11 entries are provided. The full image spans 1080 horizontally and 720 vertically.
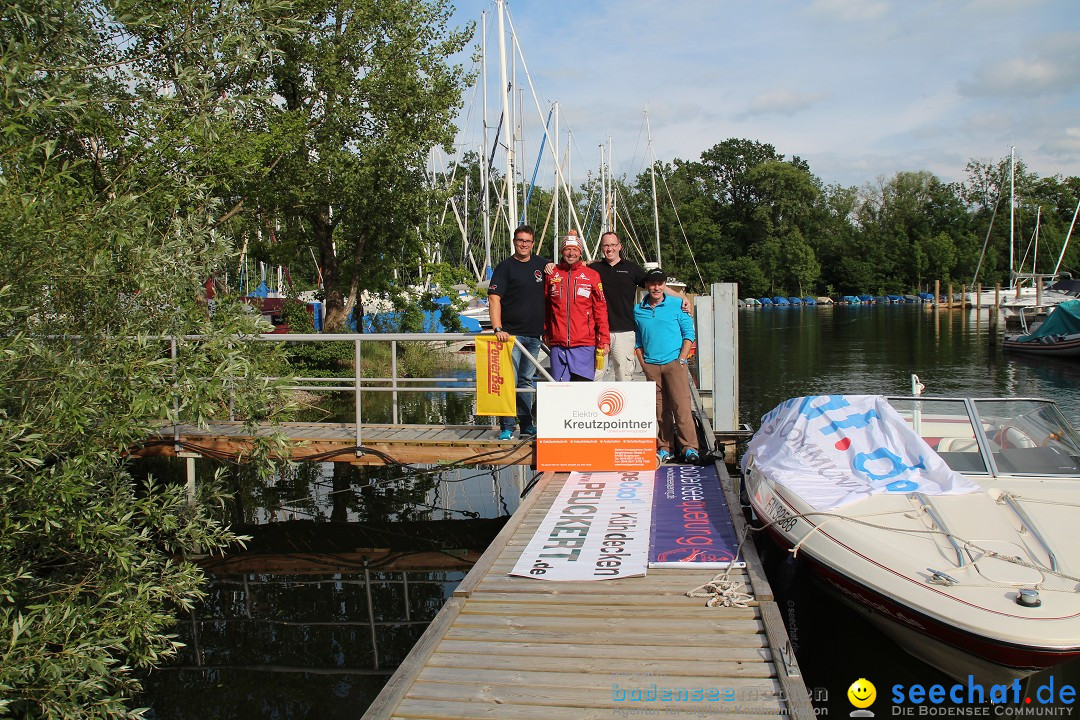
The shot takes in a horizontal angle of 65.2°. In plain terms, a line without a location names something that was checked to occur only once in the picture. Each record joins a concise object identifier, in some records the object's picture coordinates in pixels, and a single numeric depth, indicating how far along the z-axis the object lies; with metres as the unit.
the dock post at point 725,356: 10.06
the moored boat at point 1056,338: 30.84
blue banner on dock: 6.17
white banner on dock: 6.04
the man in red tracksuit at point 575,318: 8.91
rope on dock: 5.40
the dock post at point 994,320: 36.12
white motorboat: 5.08
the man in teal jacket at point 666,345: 8.95
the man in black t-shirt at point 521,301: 9.08
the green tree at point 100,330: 5.03
